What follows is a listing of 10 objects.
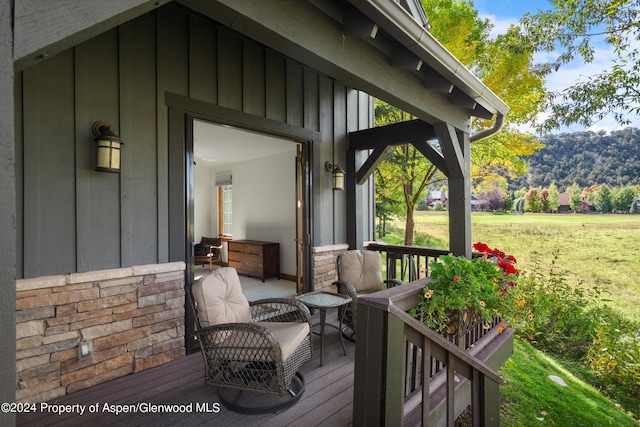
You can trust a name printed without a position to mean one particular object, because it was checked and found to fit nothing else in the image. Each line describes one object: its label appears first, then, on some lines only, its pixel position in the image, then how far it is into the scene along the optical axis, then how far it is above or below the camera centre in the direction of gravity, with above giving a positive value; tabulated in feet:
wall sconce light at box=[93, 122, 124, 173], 8.26 +1.78
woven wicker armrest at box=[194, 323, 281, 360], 6.83 -2.96
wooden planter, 7.03 -2.50
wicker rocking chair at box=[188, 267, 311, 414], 6.95 -3.20
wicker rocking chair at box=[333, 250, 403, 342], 12.68 -2.45
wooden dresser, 21.13 -3.19
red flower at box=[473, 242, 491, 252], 10.55 -1.21
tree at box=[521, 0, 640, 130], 15.48 +8.87
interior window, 28.04 +0.38
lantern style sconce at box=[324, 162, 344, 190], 15.30 +1.80
